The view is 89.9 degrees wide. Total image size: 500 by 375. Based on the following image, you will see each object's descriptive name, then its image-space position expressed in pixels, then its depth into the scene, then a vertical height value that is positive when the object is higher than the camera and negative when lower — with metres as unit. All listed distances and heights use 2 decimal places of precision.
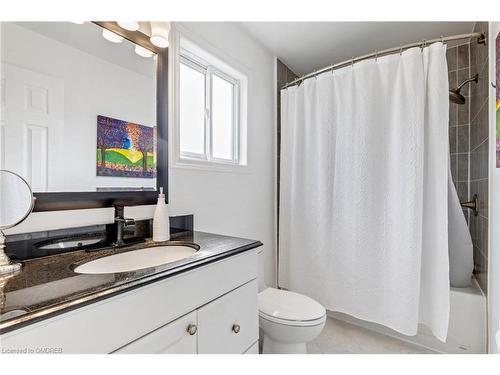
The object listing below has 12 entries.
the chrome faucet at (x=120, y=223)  1.12 -0.16
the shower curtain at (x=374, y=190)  1.48 -0.01
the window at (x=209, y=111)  1.65 +0.57
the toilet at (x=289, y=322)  1.33 -0.72
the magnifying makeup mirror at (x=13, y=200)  0.82 -0.04
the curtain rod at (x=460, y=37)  1.47 +0.90
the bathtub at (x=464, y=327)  1.53 -0.86
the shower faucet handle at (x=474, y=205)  1.73 -0.11
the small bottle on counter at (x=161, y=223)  1.20 -0.17
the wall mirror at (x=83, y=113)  0.92 +0.33
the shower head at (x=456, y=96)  1.73 +0.65
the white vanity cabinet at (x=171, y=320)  0.58 -0.38
